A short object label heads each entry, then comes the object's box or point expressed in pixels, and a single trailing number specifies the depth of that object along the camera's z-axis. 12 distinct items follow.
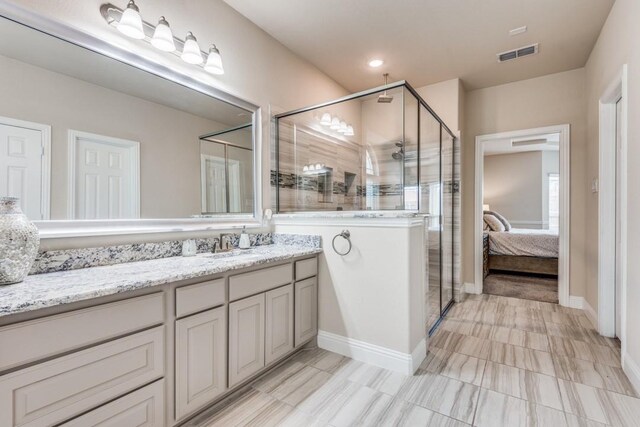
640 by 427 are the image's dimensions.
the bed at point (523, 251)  4.67
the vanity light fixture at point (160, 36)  1.61
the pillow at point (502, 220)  5.64
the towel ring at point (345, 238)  2.21
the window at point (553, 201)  7.18
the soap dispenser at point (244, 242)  2.26
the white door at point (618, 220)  2.46
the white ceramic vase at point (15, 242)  1.12
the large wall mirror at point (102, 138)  1.36
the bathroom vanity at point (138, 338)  1.00
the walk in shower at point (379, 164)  2.51
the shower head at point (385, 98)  2.52
